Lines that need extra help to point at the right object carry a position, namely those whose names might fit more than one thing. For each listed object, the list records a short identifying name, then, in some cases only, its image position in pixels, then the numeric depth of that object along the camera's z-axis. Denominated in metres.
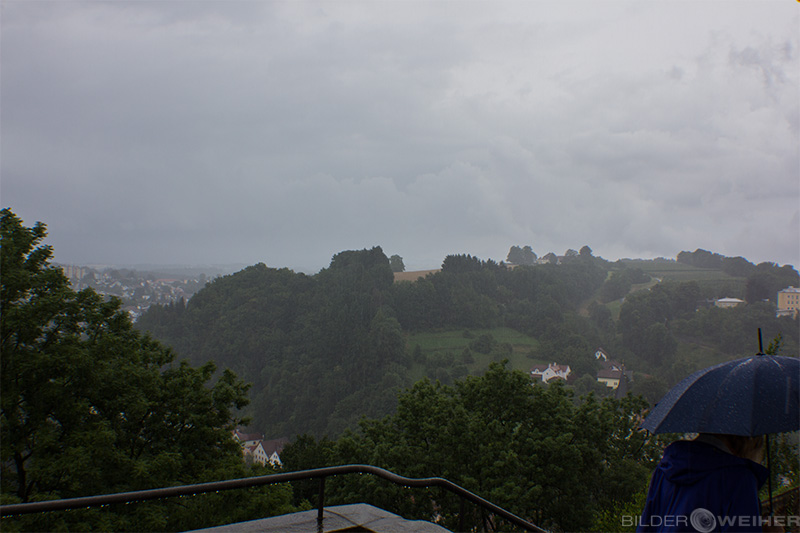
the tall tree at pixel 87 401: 12.01
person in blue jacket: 1.84
